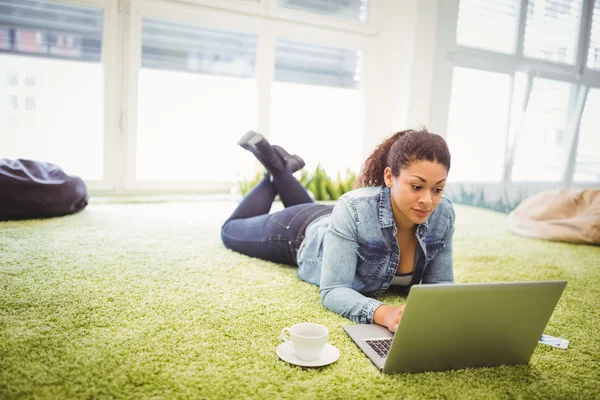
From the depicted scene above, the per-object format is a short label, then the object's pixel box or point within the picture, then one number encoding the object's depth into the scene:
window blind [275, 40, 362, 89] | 4.44
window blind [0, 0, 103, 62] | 3.47
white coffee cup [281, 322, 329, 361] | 1.04
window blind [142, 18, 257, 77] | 3.93
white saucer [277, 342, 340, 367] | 1.06
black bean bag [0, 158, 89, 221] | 2.55
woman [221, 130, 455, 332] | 1.30
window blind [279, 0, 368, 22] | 4.37
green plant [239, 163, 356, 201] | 4.01
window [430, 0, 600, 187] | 3.71
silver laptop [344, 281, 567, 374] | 0.93
